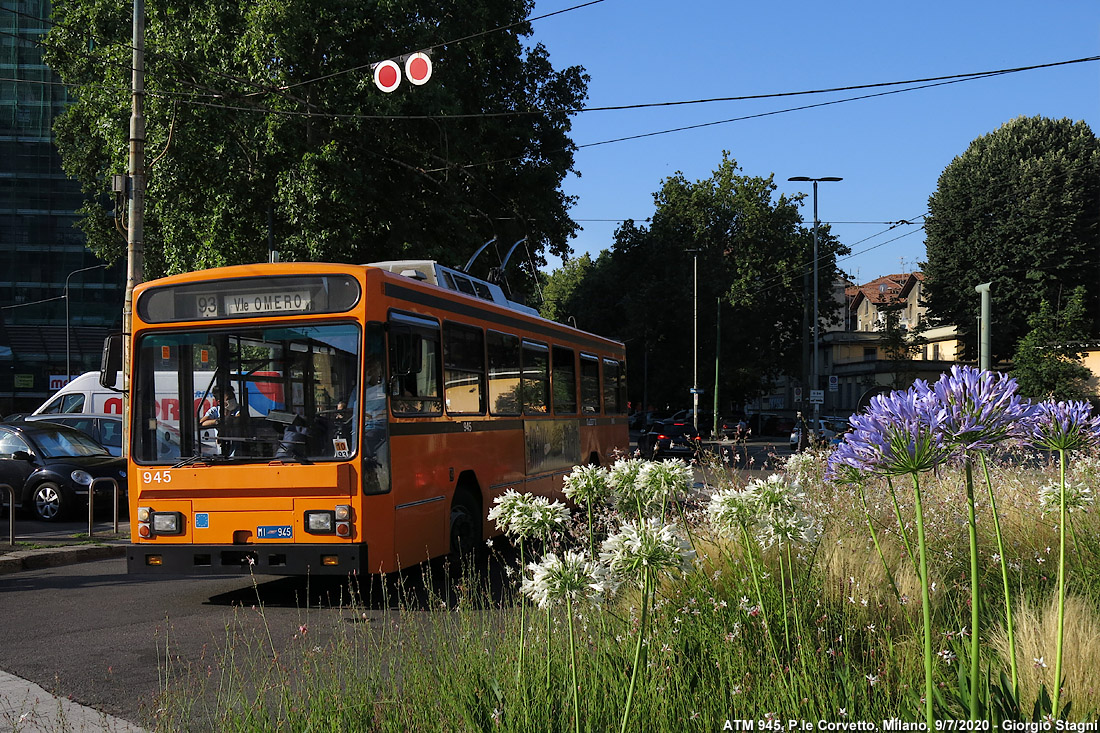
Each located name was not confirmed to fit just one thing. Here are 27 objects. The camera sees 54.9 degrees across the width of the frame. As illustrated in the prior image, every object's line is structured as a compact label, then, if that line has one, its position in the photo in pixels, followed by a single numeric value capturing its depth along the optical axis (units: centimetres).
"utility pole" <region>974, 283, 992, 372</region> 1972
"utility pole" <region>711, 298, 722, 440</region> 5331
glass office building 6462
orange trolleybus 856
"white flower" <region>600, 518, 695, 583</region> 306
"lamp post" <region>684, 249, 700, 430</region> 5547
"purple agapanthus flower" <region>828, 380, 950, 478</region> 270
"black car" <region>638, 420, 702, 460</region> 3350
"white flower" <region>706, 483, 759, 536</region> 377
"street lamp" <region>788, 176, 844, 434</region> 4450
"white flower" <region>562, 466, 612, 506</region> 462
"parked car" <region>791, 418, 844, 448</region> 4326
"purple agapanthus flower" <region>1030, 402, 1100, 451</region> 349
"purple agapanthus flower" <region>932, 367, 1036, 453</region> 276
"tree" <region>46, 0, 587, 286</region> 2459
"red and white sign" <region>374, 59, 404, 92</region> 1878
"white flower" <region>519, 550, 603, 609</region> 319
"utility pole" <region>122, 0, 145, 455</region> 1580
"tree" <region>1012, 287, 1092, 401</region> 4397
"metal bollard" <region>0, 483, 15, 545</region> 1245
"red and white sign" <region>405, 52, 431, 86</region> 1870
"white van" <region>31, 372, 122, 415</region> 2545
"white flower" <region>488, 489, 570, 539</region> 397
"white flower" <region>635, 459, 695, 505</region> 424
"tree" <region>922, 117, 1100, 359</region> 5150
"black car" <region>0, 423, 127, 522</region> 1666
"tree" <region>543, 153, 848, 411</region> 6003
